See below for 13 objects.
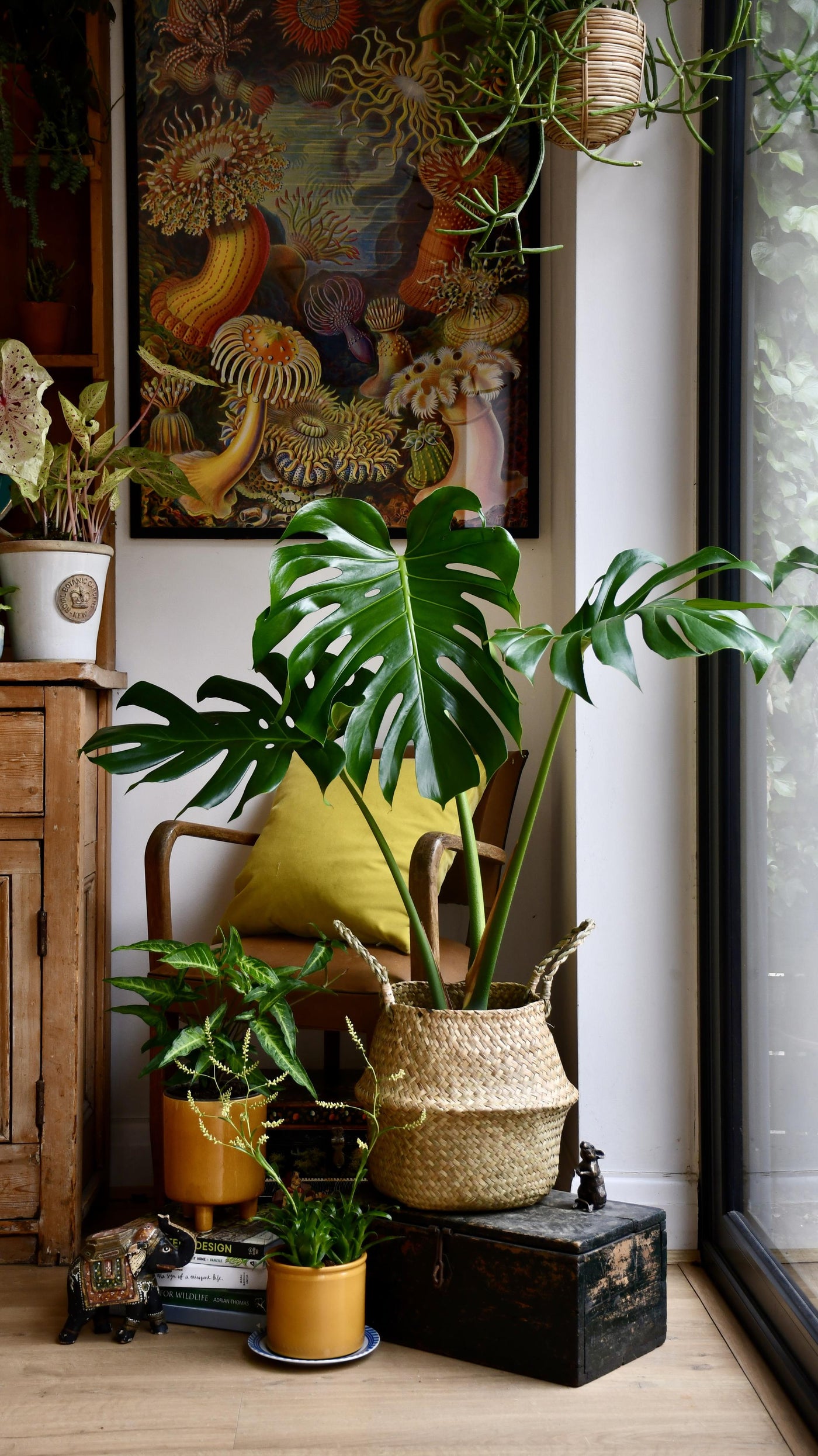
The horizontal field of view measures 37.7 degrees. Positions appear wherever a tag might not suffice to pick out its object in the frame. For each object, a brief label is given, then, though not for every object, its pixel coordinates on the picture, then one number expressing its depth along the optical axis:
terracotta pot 2.51
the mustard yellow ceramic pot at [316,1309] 1.64
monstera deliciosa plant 1.50
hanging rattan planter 1.86
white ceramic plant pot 2.22
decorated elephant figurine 1.74
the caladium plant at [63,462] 2.11
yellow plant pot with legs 1.85
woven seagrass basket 1.70
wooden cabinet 2.08
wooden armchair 1.86
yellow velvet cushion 2.16
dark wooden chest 1.62
